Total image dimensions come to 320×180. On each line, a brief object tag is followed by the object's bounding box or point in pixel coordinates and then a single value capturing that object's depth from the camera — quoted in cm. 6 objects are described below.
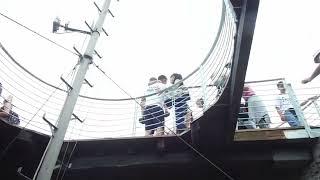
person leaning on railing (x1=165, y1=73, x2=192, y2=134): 498
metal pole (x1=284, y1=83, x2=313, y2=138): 474
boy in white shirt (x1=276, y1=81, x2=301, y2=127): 505
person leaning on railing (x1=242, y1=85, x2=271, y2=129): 500
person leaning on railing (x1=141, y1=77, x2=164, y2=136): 520
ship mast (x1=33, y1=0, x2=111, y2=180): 327
